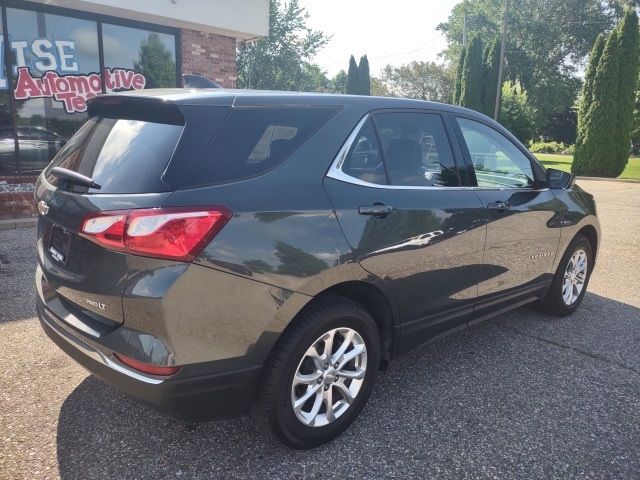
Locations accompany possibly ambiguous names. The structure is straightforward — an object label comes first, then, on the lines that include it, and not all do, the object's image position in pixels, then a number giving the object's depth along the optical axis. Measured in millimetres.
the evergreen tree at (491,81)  29047
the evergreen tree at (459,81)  29484
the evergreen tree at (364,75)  33750
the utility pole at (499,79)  26797
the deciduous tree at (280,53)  34031
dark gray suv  2012
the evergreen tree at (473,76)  28734
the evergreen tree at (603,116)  19062
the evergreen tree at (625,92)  18859
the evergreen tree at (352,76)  33781
